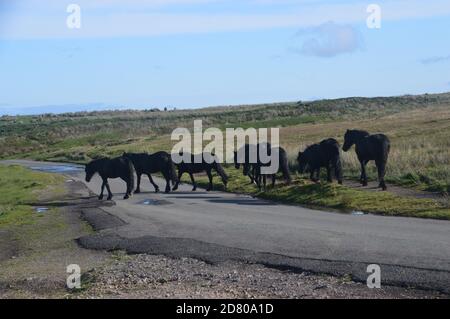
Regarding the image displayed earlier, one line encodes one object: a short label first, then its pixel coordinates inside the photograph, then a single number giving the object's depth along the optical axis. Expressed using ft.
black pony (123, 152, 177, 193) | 98.12
